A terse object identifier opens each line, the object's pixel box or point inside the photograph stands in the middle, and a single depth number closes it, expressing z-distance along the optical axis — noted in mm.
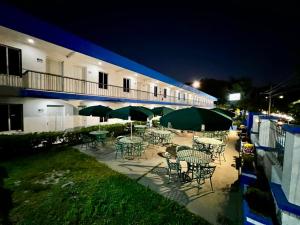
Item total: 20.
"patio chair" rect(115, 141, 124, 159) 8617
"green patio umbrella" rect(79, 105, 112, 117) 10184
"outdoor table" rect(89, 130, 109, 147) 10375
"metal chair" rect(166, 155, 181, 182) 6207
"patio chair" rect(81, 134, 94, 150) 10355
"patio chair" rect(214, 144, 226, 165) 8470
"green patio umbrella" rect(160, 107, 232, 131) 5191
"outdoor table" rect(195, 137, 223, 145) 8453
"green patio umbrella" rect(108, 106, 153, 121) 8473
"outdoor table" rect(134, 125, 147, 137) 13211
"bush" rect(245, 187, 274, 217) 3973
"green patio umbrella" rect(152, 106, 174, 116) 12781
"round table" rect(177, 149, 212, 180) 5987
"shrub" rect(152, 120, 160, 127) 20277
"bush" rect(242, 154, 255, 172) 5913
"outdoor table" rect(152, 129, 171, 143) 10984
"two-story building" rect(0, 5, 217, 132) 9672
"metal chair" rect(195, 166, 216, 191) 5762
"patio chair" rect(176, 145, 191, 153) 8259
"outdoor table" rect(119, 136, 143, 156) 8555
